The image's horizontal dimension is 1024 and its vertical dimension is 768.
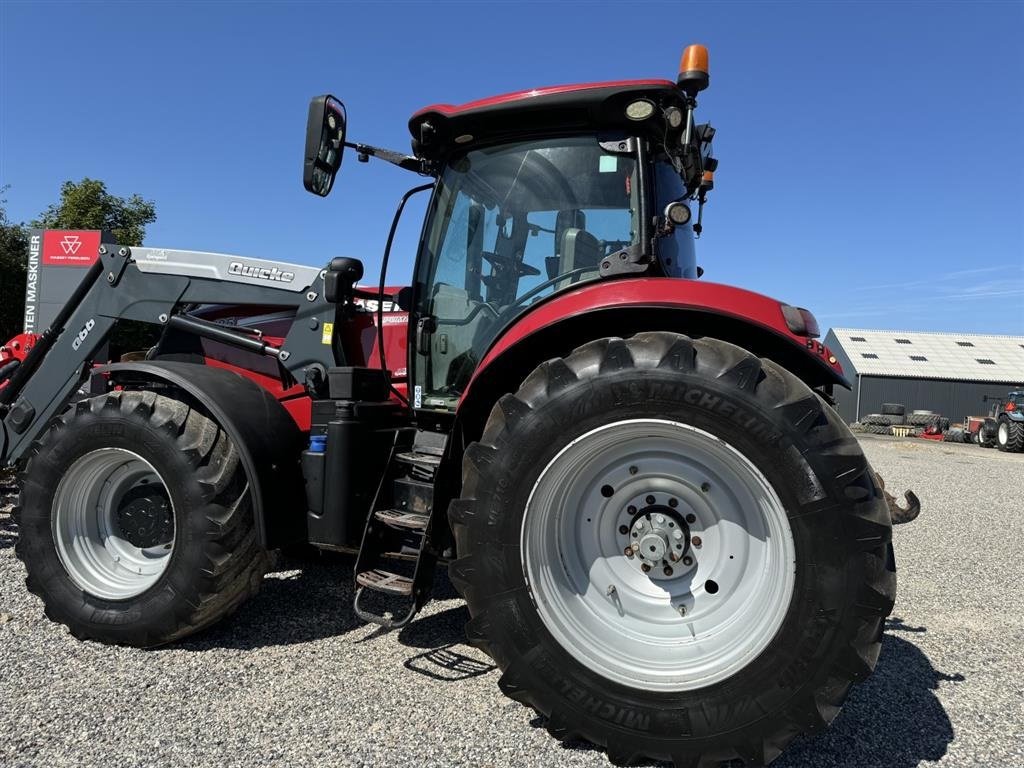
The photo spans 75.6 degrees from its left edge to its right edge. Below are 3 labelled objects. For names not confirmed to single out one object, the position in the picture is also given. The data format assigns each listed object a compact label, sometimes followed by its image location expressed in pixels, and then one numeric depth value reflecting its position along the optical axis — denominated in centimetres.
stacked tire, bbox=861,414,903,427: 2792
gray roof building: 3161
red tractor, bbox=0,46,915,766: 216
